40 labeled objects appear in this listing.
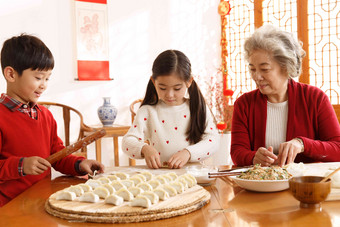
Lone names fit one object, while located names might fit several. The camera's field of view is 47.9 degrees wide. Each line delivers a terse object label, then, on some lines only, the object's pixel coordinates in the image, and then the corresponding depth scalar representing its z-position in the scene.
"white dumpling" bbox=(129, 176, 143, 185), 1.16
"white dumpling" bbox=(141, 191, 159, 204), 0.96
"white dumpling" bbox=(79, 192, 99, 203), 0.99
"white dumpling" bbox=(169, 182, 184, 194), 1.06
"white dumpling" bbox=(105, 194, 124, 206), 0.96
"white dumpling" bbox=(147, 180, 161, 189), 1.10
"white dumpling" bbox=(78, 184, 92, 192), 1.08
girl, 1.72
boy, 1.51
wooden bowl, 0.94
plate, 1.11
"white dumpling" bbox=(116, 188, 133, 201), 0.99
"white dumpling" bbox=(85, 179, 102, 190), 1.13
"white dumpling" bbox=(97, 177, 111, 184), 1.18
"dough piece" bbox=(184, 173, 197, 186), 1.15
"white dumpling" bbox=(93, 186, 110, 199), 1.03
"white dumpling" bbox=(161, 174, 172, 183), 1.17
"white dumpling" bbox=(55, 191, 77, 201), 1.02
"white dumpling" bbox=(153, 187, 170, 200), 0.99
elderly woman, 1.81
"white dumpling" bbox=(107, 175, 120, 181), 1.21
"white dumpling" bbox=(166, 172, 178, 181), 1.21
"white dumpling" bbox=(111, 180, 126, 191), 1.09
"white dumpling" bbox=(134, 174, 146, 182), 1.20
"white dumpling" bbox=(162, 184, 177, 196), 1.03
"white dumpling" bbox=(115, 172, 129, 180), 1.25
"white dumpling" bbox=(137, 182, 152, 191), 1.07
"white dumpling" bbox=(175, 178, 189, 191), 1.11
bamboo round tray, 0.90
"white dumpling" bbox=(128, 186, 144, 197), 1.02
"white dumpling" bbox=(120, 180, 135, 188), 1.12
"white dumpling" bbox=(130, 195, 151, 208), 0.93
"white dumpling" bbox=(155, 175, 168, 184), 1.14
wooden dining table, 0.87
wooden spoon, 0.98
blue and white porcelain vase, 4.13
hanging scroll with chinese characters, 4.36
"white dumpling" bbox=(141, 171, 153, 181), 1.24
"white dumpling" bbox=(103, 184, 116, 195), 1.05
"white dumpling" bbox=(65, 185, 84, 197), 1.05
